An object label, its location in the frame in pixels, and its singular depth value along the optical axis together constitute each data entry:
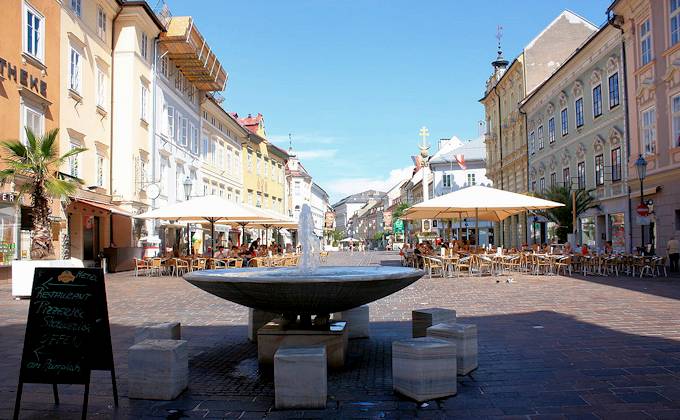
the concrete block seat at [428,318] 6.63
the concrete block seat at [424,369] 4.62
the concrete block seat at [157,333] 5.97
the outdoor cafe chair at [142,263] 19.47
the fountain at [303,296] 5.10
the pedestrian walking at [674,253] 19.95
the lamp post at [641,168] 20.61
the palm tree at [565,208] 26.45
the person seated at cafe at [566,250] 20.14
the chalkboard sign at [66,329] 4.29
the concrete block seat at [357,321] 7.46
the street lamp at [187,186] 24.27
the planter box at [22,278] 12.44
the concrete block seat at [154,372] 4.77
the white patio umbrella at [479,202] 17.78
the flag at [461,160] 60.53
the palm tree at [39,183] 13.64
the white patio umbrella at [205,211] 18.41
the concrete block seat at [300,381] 4.49
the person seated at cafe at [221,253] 20.09
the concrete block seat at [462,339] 5.45
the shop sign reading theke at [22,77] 16.03
